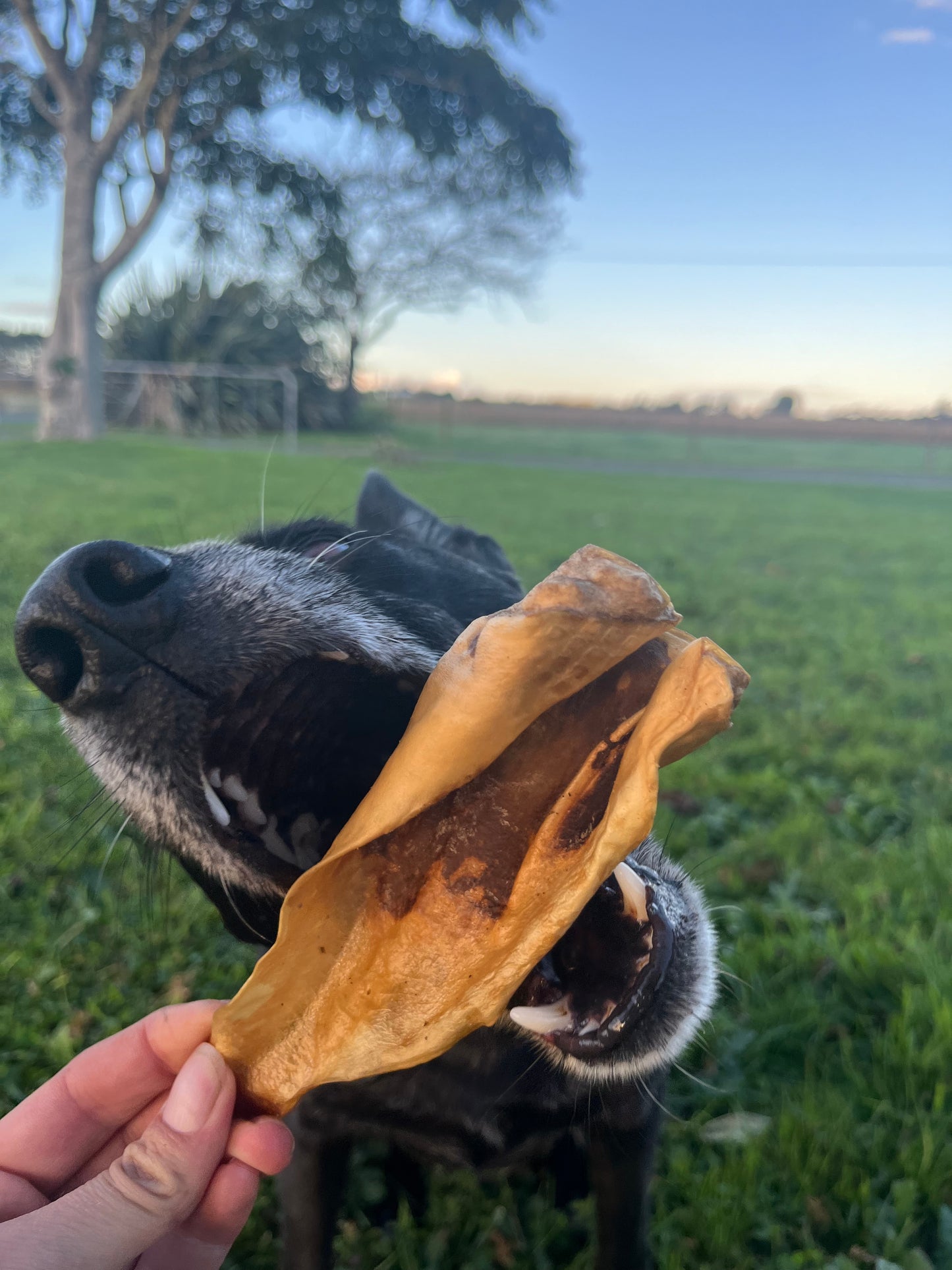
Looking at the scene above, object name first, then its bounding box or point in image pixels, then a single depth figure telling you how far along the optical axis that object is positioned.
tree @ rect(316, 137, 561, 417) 21.03
